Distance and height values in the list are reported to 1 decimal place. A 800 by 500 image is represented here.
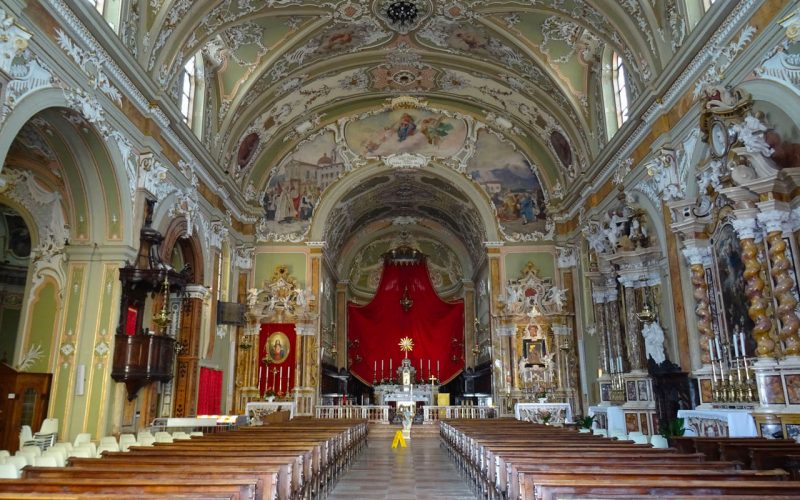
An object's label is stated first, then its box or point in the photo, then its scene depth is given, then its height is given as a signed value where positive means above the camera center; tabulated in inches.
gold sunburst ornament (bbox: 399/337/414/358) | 1092.5 +101.5
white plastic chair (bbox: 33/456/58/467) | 223.3 -21.7
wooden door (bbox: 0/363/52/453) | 390.0 +1.6
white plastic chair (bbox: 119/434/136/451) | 333.1 -21.9
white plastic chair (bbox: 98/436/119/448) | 334.0 -21.3
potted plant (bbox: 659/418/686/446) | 356.2 -18.7
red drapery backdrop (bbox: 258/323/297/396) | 749.3 +55.8
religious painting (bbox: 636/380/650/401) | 471.2 +6.1
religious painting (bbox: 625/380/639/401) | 487.1 +5.6
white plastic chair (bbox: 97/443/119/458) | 330.3 -24.4
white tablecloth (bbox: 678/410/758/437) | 319.6 -14.1
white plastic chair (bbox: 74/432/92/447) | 348.4 -20.4
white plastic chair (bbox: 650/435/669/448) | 361.7 -26.7
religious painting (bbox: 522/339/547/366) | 759.7 +61.9
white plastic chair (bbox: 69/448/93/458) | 275.7 -23.0
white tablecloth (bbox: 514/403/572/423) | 681.4 -10.6
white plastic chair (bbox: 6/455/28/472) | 216.6 -21.1
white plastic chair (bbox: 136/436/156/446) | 330.4 -21.7
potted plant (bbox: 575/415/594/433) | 505.5 -21.7
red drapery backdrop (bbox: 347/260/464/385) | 1091.3 +131.6
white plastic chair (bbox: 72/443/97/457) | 286.1 -21.4
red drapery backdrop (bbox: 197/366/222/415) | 592.7 +9.8
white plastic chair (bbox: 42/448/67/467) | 235.6 -20.6
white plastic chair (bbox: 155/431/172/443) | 379.6 -22.2
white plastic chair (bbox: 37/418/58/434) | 366.6 -14.0
